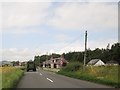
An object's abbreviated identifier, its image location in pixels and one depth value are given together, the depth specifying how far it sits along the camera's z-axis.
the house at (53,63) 73.64
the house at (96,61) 61.60
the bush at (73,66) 23.95
